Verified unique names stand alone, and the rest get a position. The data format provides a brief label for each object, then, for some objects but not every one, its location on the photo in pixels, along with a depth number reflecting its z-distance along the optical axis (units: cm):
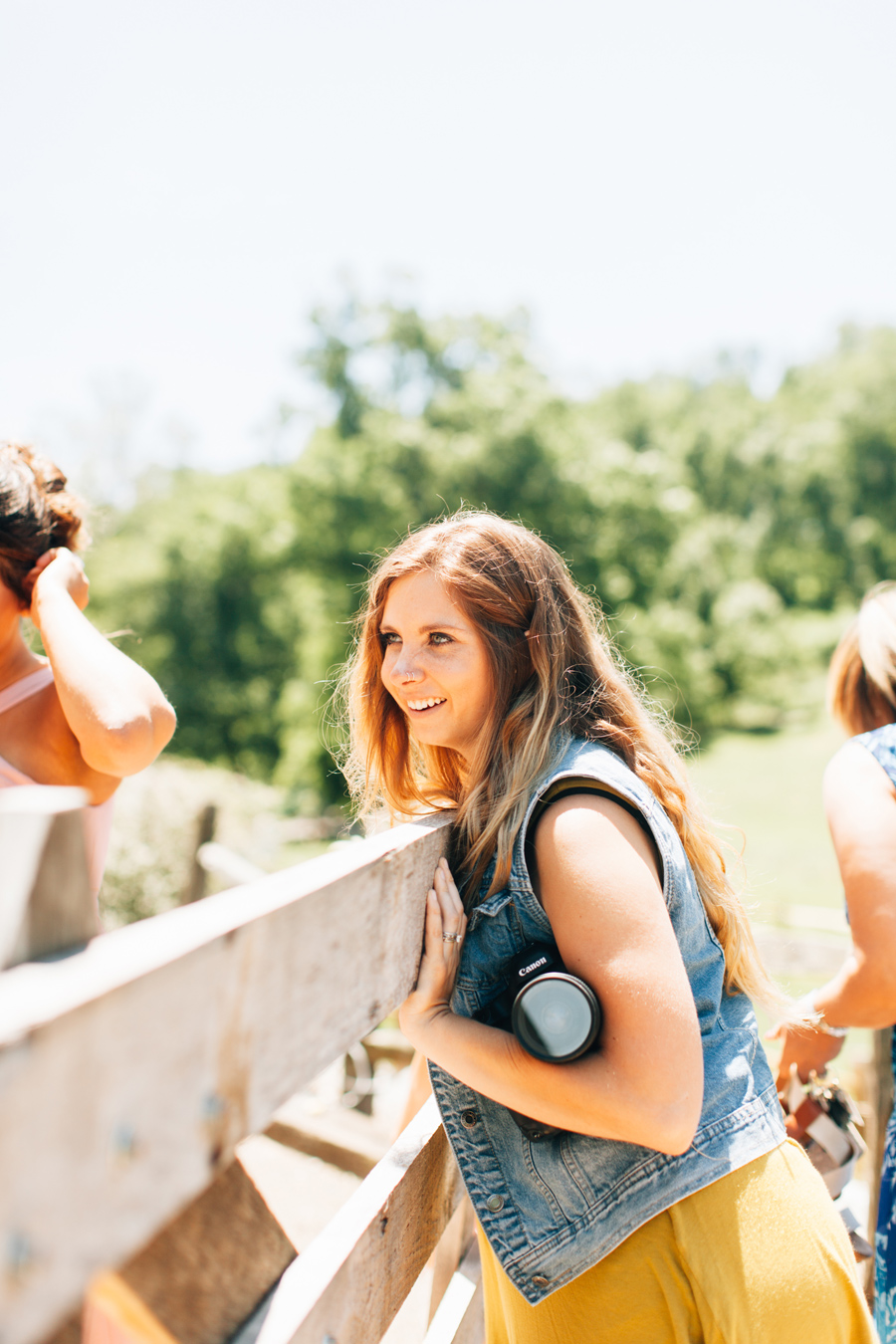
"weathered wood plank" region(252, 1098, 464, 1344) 99
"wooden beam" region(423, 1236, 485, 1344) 174
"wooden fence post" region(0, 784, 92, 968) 57
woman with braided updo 179
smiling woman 121
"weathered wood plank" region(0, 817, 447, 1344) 51
